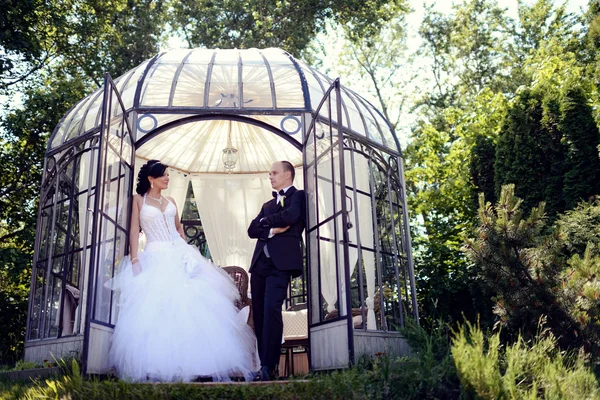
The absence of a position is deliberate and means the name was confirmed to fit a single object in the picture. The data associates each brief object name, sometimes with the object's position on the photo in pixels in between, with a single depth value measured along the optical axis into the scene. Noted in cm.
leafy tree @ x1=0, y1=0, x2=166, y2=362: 1005
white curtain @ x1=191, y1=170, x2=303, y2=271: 915
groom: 511
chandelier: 861
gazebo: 518
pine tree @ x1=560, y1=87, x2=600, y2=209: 826
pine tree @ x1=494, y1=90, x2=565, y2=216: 871
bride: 471
